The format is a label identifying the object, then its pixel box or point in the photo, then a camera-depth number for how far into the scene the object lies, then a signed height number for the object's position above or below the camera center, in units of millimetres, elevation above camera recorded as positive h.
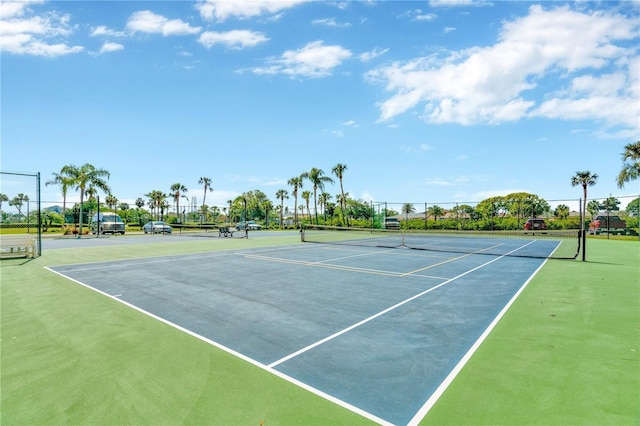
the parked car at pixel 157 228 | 36250 -1281
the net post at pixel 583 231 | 13309 -731
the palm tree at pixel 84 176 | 36031 +4522
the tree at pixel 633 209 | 28997 +396
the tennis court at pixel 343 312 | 3704 -1834
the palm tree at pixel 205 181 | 75812 +8088
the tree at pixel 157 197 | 77562 +4605
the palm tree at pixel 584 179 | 46094 +4853
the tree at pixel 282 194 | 81062 +5315
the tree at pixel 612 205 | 25966 +744
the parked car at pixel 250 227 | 48144 -1652
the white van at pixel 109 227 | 33775 -1042
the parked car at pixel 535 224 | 31288 -995
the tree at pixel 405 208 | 35094 +770
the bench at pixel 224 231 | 29422 -1362
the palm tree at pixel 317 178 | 50969 +5788
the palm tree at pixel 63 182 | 36072 +3933
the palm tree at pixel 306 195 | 69500 +4321
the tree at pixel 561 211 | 68888 +586
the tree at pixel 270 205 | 81725 +2655
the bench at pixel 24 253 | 14648 -1600
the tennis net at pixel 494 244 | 17014 -1979
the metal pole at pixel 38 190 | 15131 +1267
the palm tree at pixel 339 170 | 51922 +7139
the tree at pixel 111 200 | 79012 +4010
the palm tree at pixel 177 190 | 74319 +6031
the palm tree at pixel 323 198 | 75175 +4001
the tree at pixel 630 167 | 27344 +3874
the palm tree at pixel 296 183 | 66031 +6597
